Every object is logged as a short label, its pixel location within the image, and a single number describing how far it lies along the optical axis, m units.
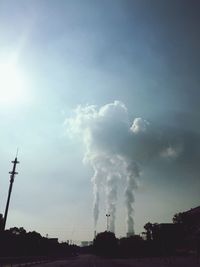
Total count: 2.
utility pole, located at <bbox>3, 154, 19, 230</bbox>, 31.92
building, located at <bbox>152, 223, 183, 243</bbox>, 69.09
